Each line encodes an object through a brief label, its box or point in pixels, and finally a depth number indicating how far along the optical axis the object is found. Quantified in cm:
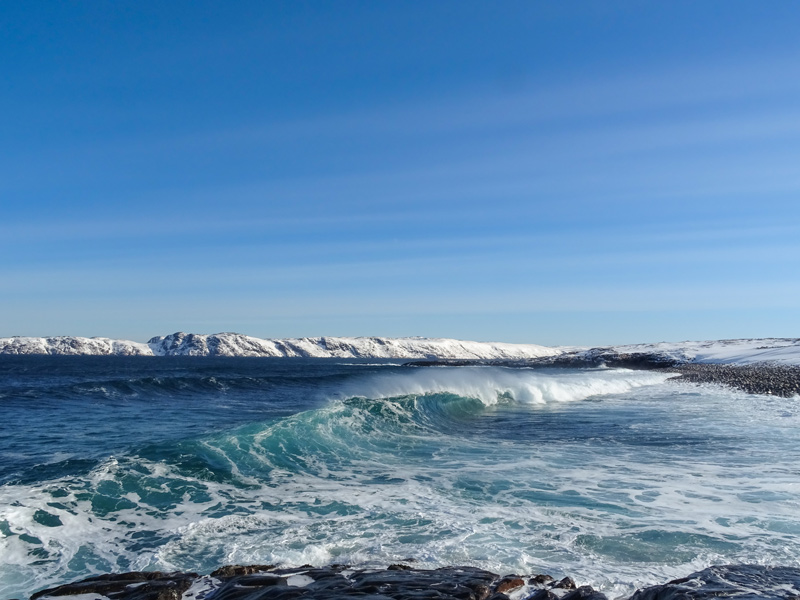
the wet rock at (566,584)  586
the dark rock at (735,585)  537
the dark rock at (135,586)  574
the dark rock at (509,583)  573
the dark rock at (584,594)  550
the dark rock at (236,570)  623
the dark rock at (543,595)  556
